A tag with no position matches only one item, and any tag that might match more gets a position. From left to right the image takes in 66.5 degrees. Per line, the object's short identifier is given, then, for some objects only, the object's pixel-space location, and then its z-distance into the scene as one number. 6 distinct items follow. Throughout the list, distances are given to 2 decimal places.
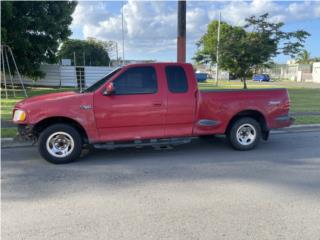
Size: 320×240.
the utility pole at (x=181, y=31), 8.18
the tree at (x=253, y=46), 20.16
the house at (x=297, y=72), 48.07
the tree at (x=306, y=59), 69.99
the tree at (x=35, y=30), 14.41
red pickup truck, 4.56
